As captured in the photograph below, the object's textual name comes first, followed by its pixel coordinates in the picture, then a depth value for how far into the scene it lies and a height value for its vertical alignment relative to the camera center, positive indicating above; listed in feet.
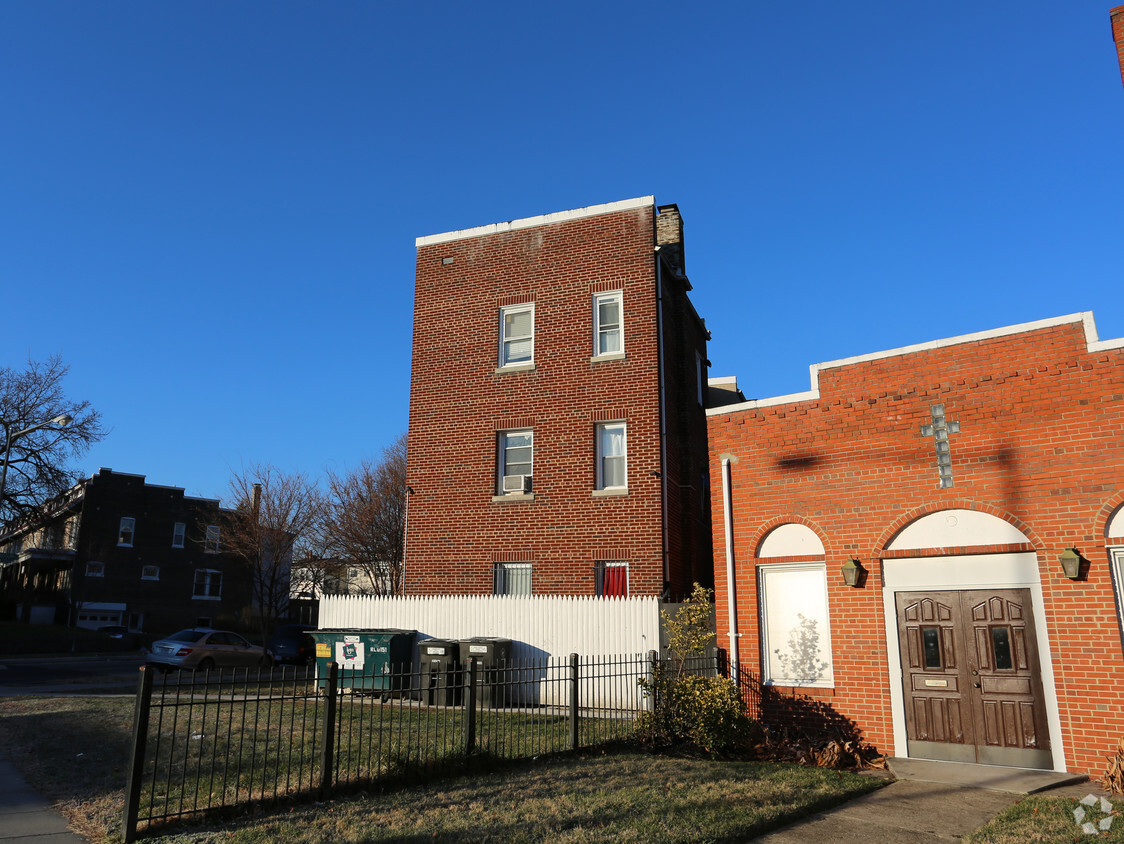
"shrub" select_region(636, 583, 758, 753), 35.65 -5.07
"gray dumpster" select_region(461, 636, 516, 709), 54.03 -3.57
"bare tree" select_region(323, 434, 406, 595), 111.14 +10.11
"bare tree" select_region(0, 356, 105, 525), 122.42 +23.24
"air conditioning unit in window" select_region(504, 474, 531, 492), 62.34 +9.03
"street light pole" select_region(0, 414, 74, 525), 106.63 +21.29
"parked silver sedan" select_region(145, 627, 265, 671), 75.36 -4.96
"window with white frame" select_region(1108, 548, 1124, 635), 32.94 +1.22
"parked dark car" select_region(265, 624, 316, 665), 89.30 -5.13
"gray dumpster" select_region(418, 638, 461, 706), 53.98 -3.83
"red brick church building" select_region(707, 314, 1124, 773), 33.60 +2.54
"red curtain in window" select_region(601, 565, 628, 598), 58.29 +1.33
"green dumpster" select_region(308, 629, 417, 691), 56.75 -3.74
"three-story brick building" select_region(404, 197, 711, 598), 59.36 +14.62
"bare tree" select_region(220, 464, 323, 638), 96.68 +9.32
